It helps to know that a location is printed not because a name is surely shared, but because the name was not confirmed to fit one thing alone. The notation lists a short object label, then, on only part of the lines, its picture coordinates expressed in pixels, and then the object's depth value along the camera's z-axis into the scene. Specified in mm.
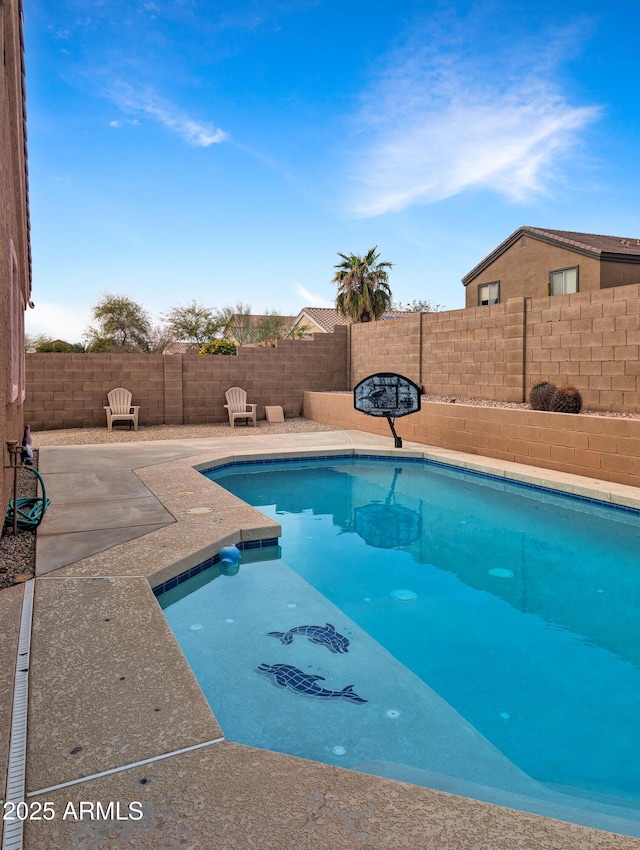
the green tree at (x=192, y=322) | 29828
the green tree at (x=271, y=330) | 23612
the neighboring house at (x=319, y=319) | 29044
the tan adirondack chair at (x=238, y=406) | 12922
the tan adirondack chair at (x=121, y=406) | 12164
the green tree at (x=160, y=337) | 30094
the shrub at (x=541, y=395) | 7836
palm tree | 25359
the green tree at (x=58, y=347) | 21038
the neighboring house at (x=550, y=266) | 15336
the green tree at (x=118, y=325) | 28875
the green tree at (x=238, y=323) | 24844
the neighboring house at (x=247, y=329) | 24083
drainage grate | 1519
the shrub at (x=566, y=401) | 7523
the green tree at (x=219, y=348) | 18234
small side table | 13727
